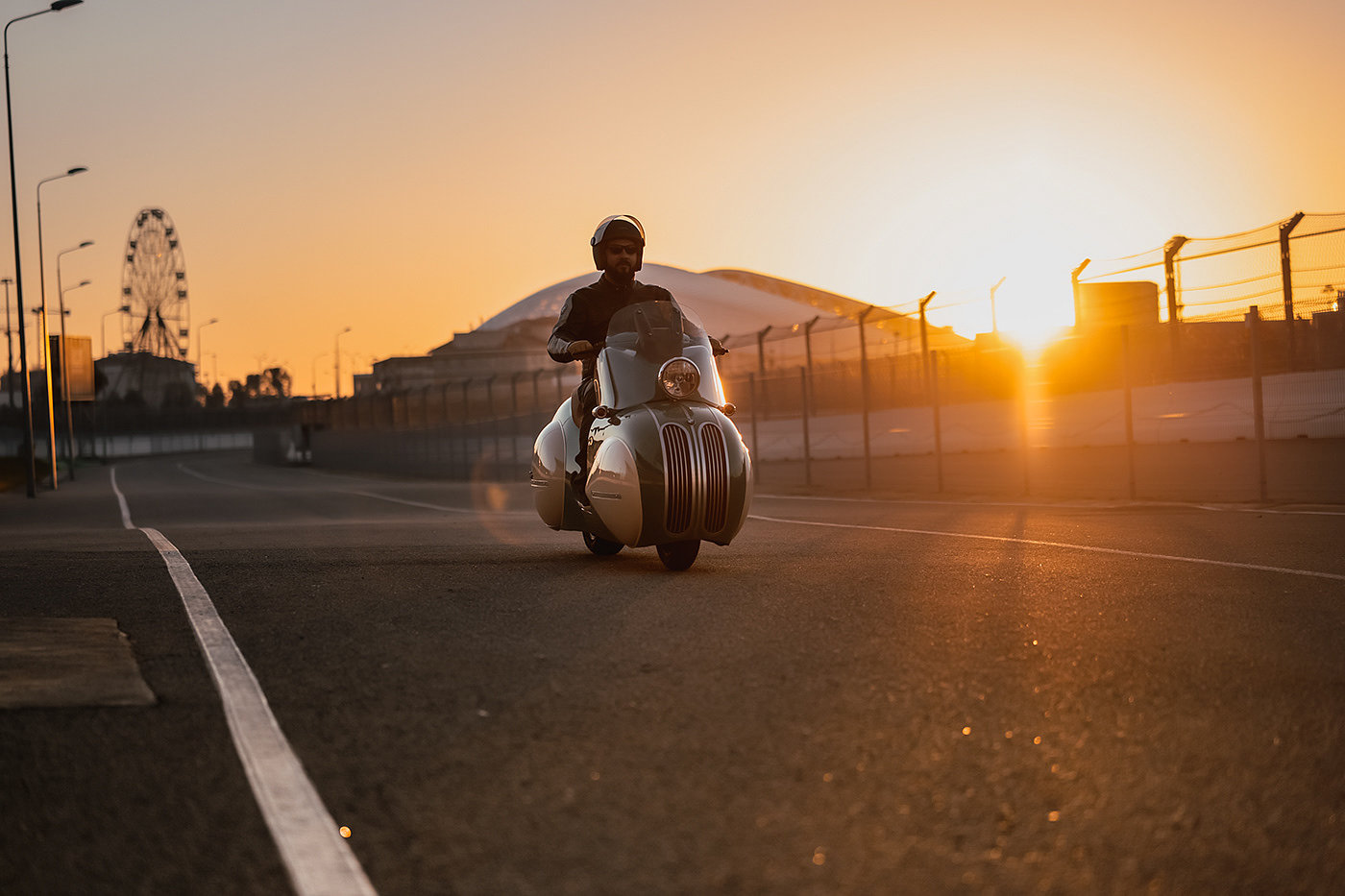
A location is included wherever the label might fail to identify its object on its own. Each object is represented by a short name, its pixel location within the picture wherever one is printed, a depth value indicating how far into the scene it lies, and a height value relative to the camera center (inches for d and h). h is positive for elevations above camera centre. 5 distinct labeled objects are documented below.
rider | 321.7 +34.4
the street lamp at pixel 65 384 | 2183.8 +142.3
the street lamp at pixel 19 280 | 1334.3 +211.6
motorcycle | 285.6 +0.2
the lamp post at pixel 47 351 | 1729.2 +164.1
